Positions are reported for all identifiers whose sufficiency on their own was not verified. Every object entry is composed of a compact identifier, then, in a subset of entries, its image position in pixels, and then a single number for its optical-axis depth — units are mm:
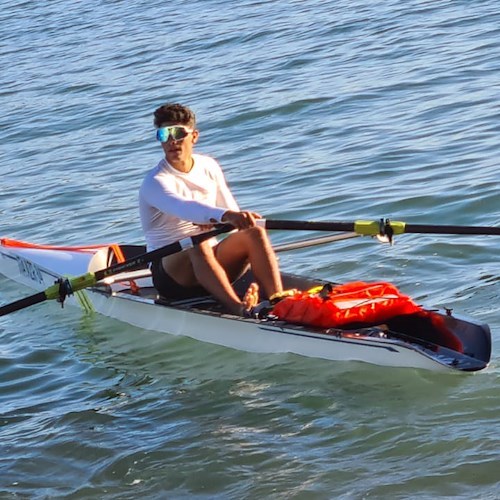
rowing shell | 15070
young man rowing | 16766
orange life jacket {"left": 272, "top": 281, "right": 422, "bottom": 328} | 15617
